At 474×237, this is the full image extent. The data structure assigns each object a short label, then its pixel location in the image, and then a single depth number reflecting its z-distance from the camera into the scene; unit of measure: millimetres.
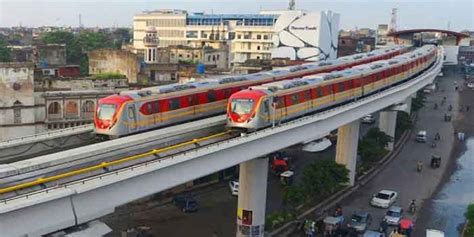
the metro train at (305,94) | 23031
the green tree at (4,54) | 69875
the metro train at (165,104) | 21578
